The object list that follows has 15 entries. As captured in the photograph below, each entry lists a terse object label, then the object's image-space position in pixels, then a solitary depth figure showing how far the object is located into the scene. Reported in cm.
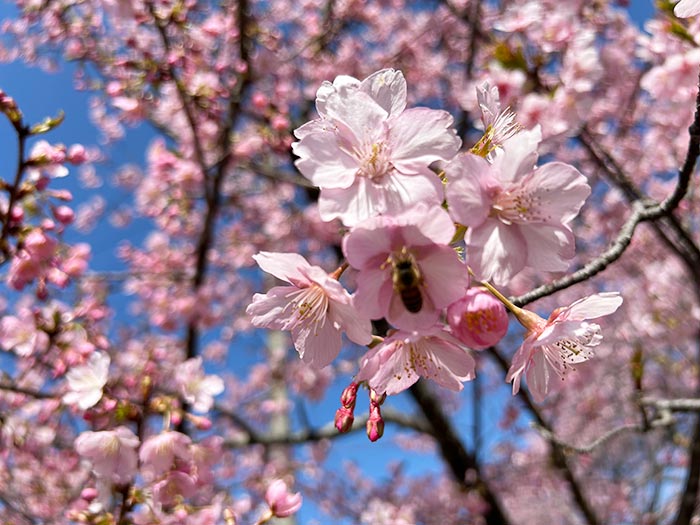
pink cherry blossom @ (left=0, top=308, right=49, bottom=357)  29
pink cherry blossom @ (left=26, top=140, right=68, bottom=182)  21
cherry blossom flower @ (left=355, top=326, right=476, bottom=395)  11
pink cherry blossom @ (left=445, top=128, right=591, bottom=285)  10
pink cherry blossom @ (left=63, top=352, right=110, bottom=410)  21
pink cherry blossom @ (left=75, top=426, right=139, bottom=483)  19
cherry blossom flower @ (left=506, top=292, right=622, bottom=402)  11
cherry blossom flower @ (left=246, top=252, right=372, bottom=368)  11
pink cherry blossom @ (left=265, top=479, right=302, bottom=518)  20
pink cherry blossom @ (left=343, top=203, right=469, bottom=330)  10
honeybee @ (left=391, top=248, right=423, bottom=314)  10
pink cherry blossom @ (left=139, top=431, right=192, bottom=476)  20
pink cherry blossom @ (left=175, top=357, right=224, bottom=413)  25
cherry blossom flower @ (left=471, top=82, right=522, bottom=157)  12
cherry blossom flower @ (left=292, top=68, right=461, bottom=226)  10
